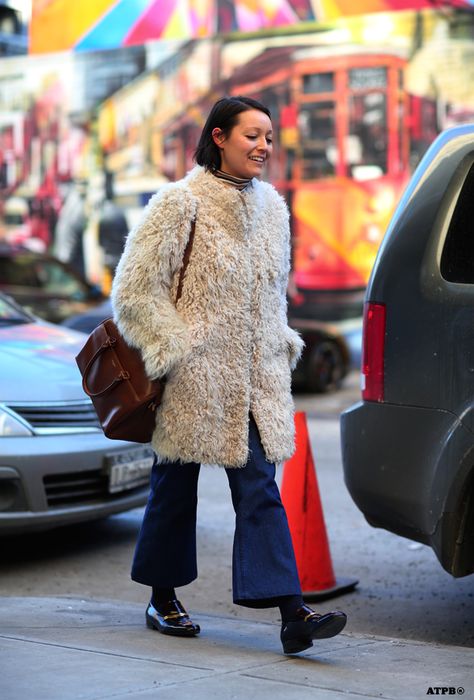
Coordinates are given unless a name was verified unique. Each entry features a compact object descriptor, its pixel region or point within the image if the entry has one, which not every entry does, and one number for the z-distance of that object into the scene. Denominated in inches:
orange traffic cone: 341.4
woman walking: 259.7
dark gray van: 276.2
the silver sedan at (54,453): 362.0
